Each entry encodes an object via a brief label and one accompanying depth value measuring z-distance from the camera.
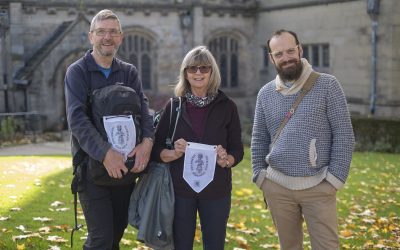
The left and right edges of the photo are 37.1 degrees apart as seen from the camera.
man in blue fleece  4.38
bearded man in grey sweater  4.44
